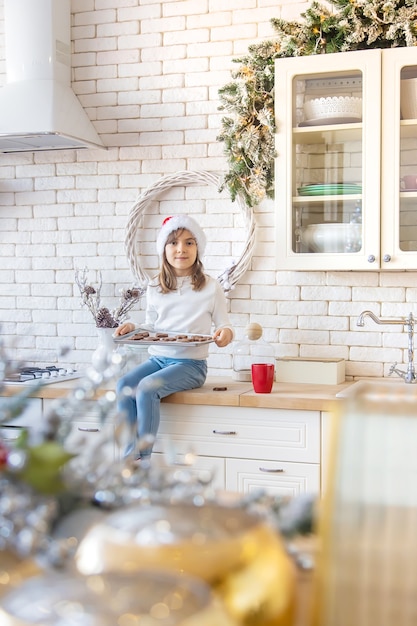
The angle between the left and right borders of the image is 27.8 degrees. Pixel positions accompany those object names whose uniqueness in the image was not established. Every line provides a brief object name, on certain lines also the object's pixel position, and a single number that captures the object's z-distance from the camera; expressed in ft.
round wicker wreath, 12.17
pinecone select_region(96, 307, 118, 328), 12.35
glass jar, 11.93
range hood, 12.12
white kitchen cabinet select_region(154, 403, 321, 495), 10.14
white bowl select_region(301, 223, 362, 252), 10.80
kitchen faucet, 11.28
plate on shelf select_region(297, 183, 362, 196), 10.85
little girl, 11.34
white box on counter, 11.38
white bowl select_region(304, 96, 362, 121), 10.80
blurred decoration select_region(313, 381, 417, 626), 2.23
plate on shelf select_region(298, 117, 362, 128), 10.83
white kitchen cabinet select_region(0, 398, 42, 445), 10.94
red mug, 10.44
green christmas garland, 10.85
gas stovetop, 11.57
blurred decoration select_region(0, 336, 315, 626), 2.11
